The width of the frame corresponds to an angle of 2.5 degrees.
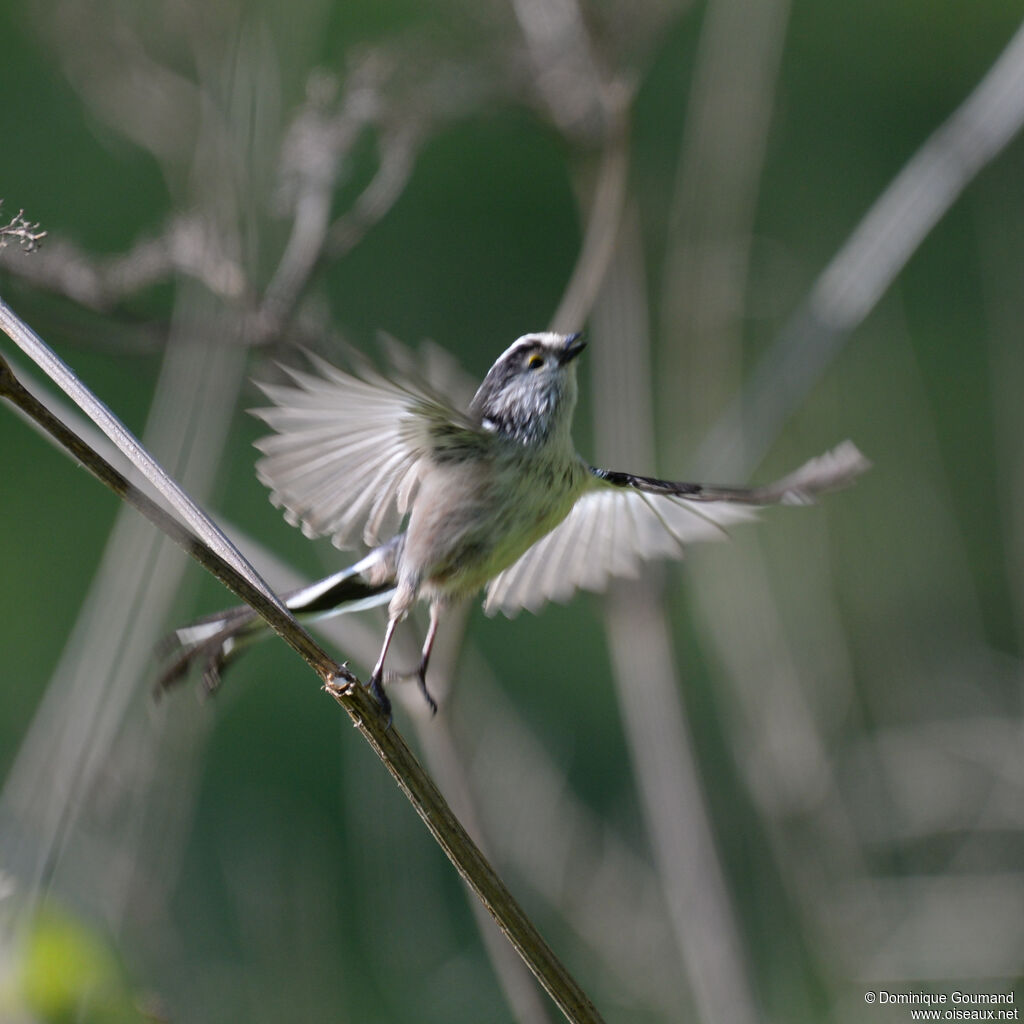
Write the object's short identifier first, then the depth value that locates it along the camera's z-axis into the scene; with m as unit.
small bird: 4.29
